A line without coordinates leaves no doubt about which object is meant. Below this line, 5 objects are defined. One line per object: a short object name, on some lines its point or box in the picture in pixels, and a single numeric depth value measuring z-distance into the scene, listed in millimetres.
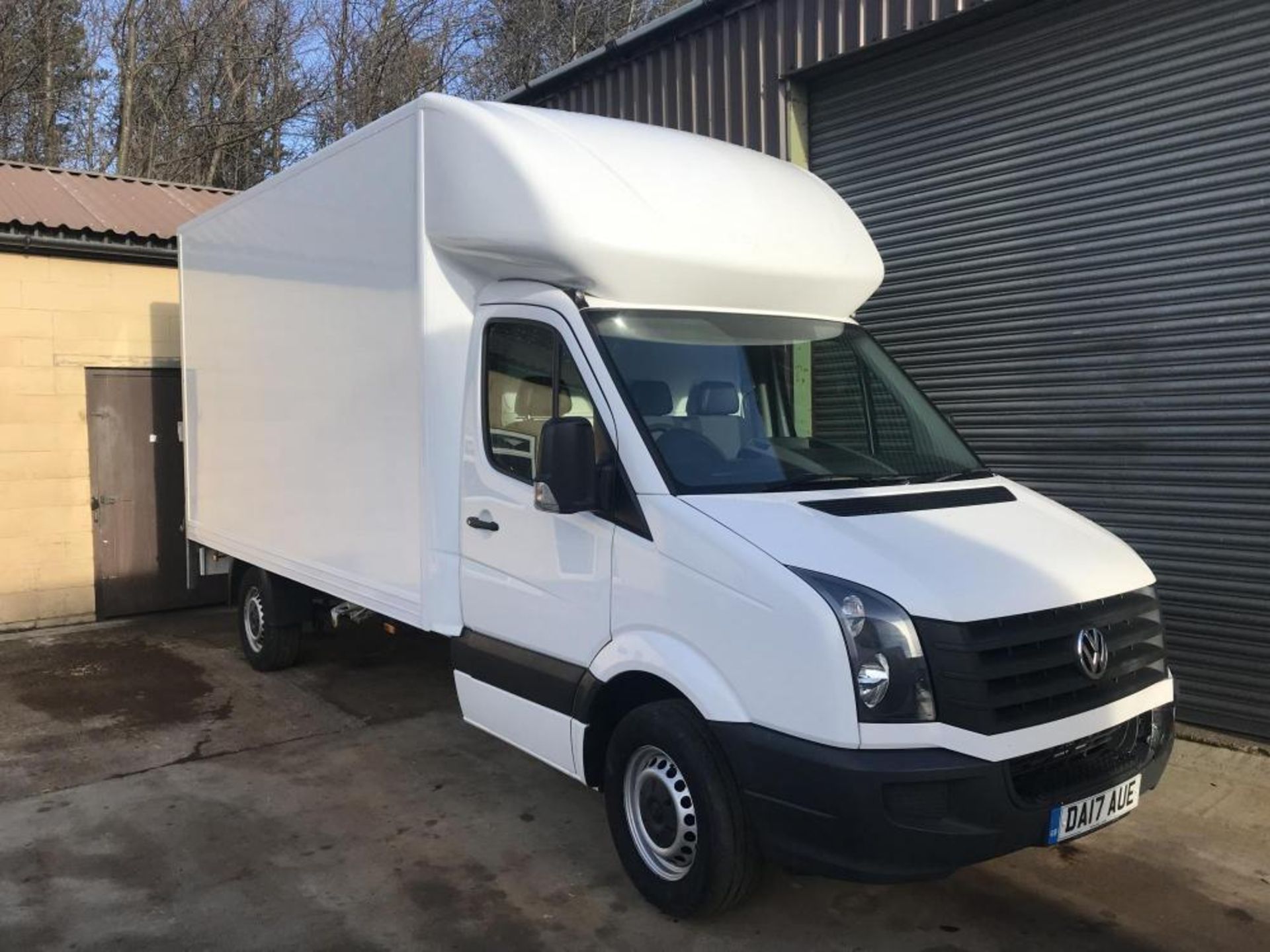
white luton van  3236
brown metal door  9516
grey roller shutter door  5734
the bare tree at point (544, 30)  19766
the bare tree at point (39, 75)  19500
